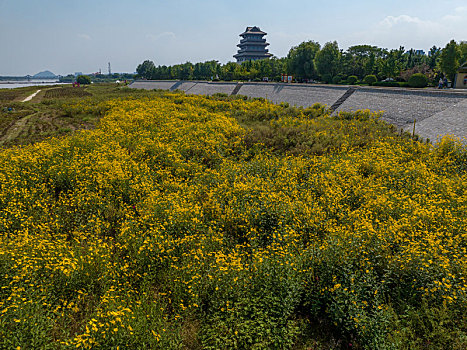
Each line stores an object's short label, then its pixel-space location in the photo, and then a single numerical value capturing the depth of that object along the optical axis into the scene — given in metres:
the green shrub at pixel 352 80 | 42.19
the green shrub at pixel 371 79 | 40.88
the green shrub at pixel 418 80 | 34.09
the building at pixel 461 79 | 32.34
